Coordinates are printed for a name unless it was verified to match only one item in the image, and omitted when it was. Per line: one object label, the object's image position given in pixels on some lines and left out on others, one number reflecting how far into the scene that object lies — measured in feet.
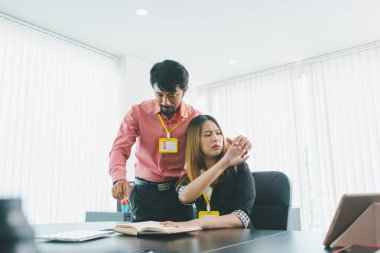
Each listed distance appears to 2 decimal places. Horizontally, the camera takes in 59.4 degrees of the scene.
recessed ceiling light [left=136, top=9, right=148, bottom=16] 10.57
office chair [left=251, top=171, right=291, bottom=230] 5.58
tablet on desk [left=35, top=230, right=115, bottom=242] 3.33
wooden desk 2.82
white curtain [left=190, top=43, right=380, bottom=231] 13.08
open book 3.57
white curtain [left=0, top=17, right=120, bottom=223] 10.46
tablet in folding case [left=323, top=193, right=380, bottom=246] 2.65
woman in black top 4.81
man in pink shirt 5.64
